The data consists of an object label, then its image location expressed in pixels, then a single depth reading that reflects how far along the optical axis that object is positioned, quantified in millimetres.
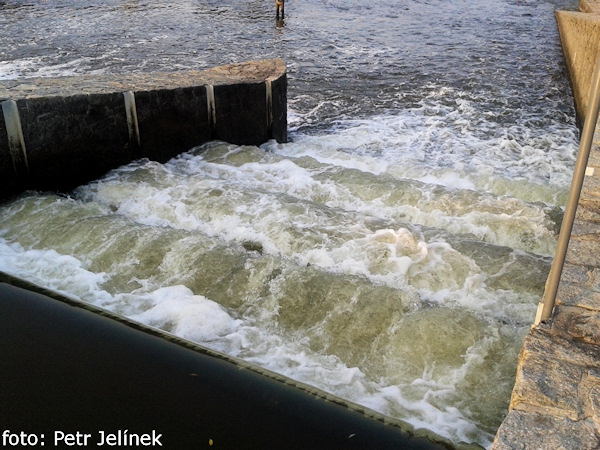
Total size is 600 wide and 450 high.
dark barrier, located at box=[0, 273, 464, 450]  2852
